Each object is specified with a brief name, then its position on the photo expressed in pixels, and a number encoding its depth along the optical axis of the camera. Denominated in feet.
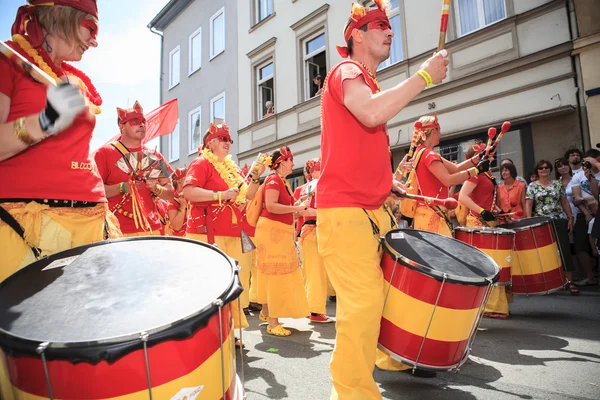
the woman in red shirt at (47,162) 5.14
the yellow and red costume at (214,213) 12.58
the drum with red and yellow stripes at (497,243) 13.56
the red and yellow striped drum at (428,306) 6.75
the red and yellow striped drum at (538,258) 14.60
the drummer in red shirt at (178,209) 18.95
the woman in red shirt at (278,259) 14.44
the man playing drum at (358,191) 6.37
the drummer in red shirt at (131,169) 11.75
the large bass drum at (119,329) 3.46
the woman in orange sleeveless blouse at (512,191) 18.42
